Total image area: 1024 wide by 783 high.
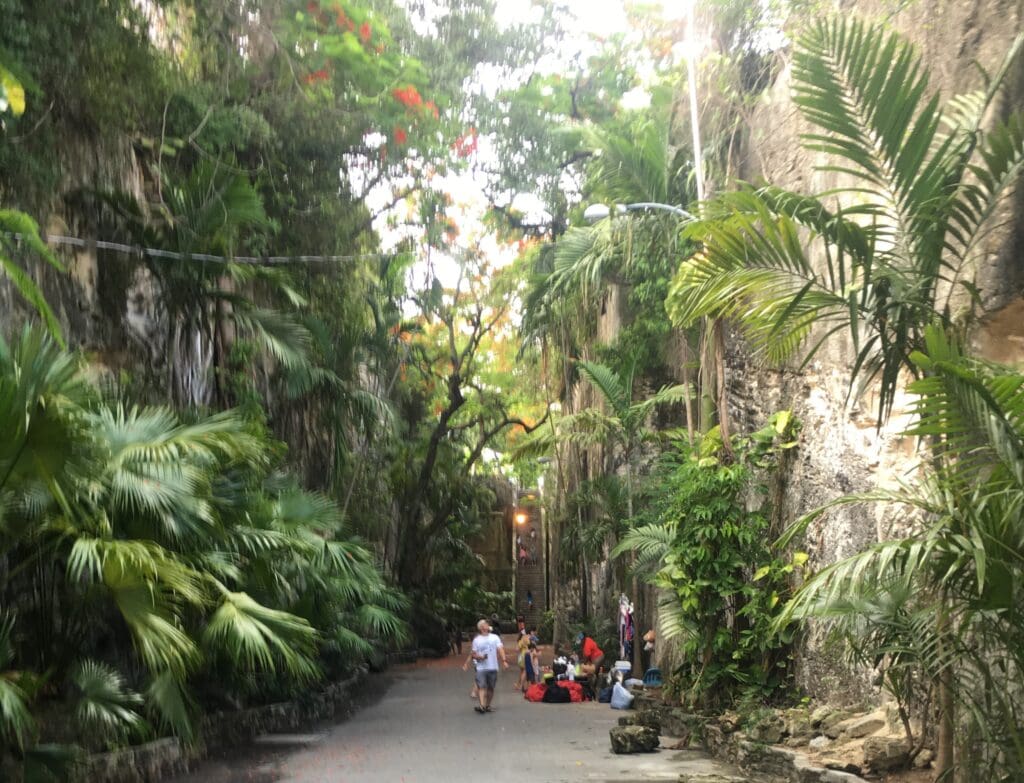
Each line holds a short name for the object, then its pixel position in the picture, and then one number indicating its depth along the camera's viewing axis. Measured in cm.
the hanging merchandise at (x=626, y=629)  2072
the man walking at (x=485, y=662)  1761
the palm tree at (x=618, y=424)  1939
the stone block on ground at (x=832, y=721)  1106
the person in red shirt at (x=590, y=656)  2075
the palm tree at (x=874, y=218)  699
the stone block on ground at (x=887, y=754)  927
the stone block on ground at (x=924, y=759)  932
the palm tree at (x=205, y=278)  1338
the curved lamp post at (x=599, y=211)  1450
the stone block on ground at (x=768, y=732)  1166
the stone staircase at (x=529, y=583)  4640
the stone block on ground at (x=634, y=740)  1300
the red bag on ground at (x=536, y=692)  1988
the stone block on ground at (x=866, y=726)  1042
